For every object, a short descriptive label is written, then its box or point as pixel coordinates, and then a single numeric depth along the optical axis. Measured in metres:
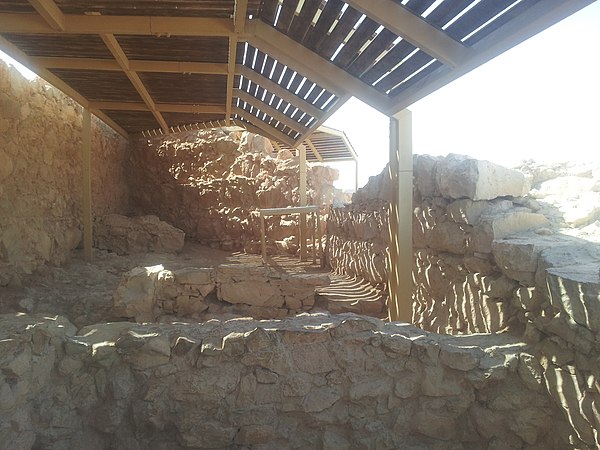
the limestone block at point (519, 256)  2.90
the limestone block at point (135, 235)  9.60
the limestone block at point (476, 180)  4.00
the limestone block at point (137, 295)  5.68
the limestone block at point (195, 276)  6.04
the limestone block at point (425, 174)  4.68
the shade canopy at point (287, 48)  2.90
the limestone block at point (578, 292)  2.14
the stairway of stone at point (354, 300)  6.33
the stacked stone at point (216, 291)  5.89
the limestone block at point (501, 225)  3.63
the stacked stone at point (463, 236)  3.57
